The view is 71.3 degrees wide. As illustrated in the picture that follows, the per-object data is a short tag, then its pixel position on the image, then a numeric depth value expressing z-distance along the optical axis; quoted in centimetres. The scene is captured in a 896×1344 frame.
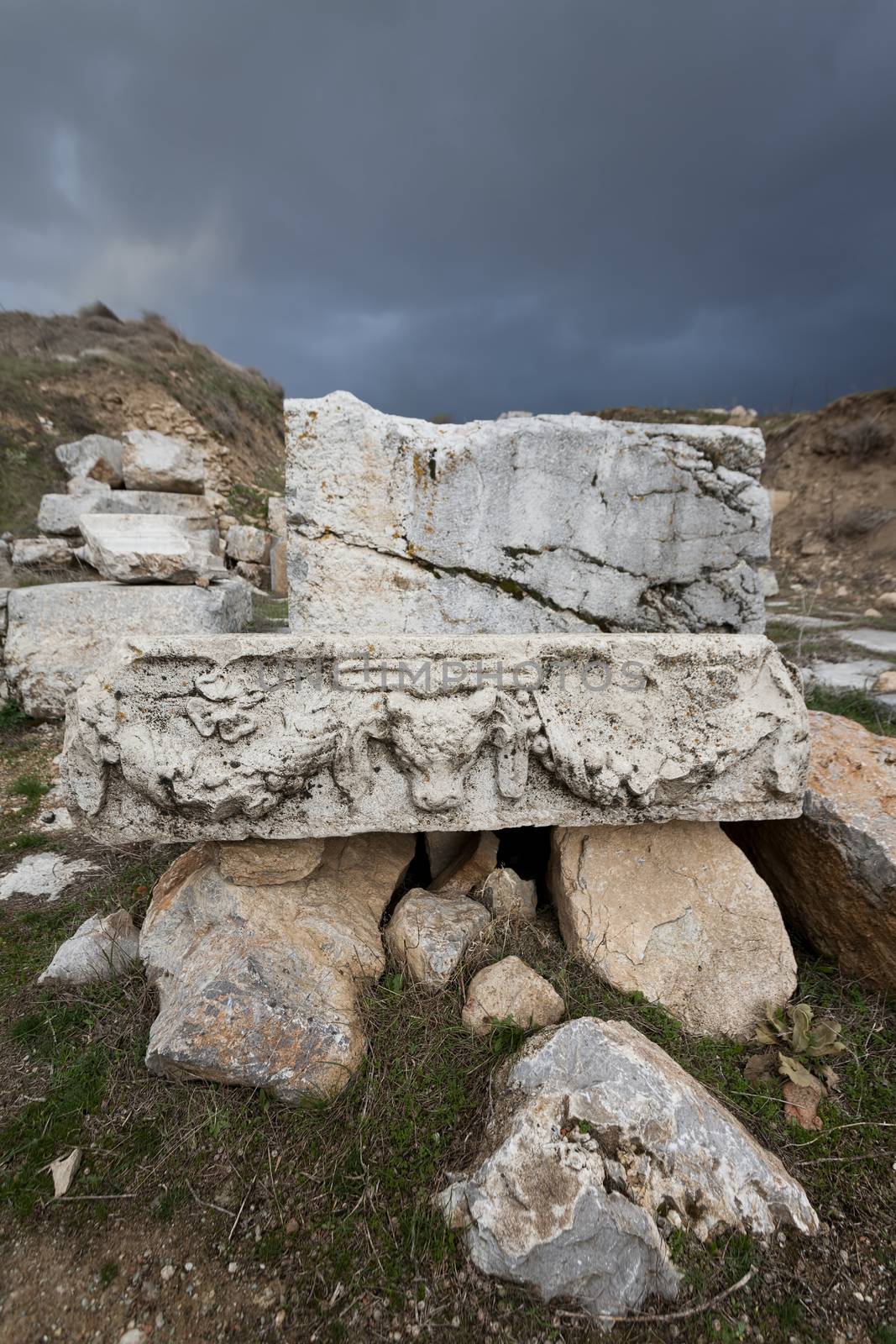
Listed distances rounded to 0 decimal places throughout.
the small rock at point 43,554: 586
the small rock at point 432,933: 174
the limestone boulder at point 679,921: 176
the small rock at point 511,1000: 161
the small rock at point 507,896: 194
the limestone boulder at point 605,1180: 117
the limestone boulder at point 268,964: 152
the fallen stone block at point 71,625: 400
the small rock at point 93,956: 189
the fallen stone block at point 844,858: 172
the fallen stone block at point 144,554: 416
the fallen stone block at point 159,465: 807
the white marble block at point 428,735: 162
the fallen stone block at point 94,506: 663
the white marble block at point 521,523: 217
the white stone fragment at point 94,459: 840
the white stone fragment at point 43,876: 245
